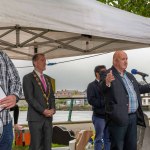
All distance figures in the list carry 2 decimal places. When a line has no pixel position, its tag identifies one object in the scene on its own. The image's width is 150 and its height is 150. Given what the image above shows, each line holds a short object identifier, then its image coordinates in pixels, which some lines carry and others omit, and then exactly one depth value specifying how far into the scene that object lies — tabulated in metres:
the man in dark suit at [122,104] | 5.34
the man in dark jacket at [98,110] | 7.02
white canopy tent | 4.33
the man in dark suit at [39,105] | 6.05
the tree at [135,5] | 14.09
